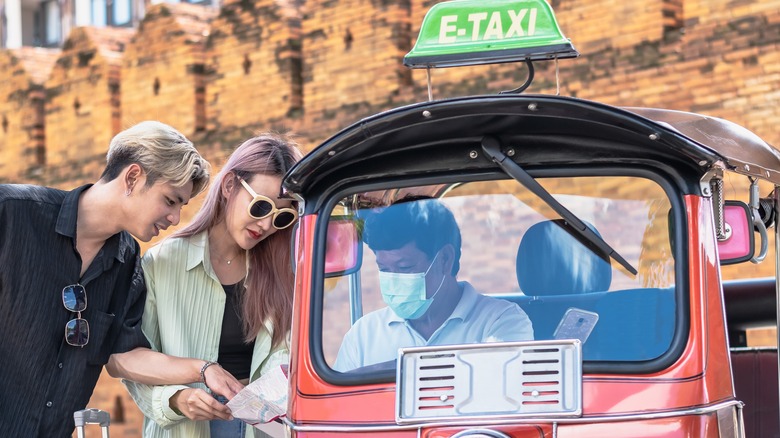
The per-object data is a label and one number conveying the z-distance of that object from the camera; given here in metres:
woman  4.52
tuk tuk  3.41
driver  3.67
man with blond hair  4.20
